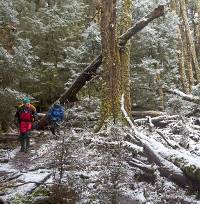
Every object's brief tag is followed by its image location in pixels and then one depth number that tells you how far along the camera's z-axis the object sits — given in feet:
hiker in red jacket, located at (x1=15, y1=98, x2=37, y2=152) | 24.22
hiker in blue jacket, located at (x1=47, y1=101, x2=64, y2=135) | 29.67
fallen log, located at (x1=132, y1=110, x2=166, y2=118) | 36.70
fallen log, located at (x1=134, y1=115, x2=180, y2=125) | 29.26
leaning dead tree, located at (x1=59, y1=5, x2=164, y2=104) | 25.92
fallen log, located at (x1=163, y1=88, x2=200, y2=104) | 29.69
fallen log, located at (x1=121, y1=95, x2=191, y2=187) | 14.89
